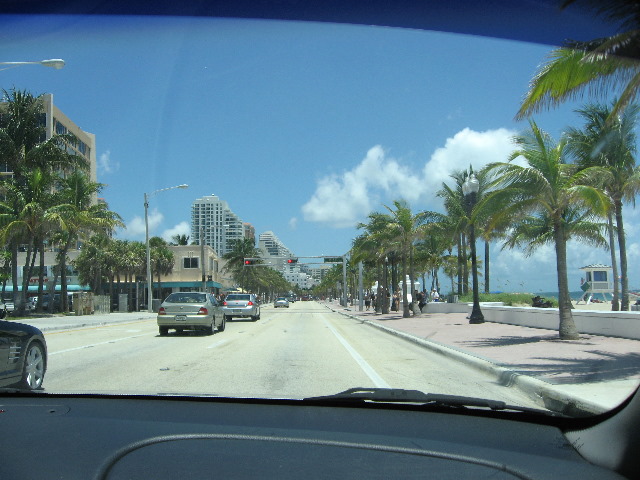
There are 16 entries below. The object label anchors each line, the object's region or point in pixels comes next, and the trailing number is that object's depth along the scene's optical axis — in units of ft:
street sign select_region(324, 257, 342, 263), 267.04
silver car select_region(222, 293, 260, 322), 110.63
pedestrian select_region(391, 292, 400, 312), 148.99
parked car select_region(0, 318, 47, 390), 22.65
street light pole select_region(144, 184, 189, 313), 124.12
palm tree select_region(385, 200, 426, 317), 106.83
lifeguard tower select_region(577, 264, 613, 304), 123.54
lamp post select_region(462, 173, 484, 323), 72.64
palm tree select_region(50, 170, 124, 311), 122.93
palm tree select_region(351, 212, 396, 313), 112.40
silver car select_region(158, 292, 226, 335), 66.13
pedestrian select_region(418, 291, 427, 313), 128.87
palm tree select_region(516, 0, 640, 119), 18.22
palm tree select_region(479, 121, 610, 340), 46.19
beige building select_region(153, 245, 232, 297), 232.12
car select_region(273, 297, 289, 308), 240.32
